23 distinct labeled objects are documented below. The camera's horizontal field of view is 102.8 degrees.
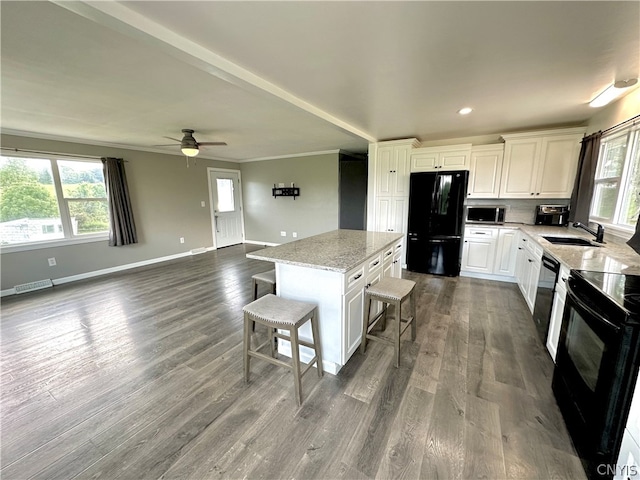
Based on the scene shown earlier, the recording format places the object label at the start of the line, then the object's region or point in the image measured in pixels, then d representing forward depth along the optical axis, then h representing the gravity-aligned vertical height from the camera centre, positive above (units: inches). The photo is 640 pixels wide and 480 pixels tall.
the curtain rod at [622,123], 91.5 +24.8
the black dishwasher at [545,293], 84.5 -36.3
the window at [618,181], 96.3 +3.3
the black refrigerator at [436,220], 156.4 -18.9
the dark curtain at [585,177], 117.1 +6.0
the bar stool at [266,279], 95.9 -33.4
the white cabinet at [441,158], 157.8 +20.1
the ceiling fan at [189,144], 142.3 +26.0
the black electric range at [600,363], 43.8 -32.9
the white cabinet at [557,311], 75.9 -37.5
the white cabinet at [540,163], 138.9 +14.6
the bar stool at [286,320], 65.8 -33.6
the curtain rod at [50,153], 144.4 +23.8
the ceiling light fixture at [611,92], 86.4 +35.3
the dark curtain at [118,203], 180.5 -8.0
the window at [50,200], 146.2 -4.9
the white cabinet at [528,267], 106.8 -36.3
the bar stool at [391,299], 79.7 -34.1
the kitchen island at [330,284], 74.0 -28.6
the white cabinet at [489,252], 151.1 -37.5
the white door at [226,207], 263.3 -16.5
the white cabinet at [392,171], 174.6 +13.5
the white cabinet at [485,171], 157.6 +11.8
